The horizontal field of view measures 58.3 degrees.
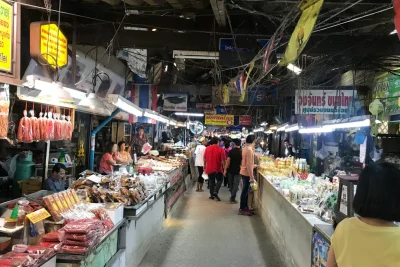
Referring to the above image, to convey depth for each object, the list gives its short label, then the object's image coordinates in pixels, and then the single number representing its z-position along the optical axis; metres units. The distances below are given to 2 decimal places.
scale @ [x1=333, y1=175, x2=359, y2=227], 3.46
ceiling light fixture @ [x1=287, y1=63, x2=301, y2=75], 7.59
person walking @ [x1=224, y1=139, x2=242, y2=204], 12.05
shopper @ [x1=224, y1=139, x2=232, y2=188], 15.97
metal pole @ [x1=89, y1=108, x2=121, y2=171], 9.80
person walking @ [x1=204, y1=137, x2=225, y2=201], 13.17
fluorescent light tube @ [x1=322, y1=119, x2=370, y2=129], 6.20
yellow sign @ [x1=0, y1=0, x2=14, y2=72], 3.81
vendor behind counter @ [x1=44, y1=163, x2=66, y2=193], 6.41
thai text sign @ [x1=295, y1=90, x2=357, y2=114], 9.16
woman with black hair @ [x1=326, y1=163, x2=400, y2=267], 2.12
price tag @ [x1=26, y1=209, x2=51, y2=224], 3.68
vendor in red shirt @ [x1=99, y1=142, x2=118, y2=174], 9.68
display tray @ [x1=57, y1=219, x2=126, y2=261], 3.60
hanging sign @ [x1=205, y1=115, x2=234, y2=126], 19.20
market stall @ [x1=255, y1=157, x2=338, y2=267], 4.80
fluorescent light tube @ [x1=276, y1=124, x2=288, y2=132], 12.29
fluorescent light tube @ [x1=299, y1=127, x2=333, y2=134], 8.56
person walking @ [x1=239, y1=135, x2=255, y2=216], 10.48
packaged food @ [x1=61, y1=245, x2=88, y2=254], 3.65
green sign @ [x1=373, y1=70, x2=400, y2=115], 7.96
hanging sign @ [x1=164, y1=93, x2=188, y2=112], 14.80
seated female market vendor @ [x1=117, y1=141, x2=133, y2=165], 10.53
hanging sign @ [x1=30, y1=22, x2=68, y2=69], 4.79
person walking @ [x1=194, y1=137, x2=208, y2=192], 15.50
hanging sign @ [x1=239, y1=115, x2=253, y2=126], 22.12
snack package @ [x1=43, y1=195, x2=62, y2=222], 4.16
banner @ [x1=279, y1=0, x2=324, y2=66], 2.73
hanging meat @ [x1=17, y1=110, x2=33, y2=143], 4.77
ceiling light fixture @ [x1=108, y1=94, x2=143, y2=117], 5.96
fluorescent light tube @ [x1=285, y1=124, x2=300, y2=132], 10.79
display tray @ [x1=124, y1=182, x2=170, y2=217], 5.46
